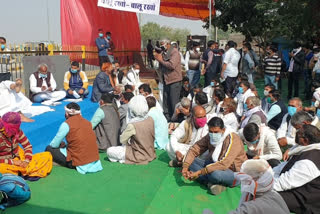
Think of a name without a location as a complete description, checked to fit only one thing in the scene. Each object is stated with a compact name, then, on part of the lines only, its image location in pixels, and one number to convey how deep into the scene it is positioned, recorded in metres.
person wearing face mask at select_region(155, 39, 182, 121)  6.71
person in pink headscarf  3.97
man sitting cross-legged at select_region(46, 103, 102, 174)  4.41
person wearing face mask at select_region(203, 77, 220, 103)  7.65
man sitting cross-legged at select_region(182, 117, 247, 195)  3.70
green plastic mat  3.51
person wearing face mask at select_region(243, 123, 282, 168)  4.10
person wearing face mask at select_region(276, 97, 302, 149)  4.84
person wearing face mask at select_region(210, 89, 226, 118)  6.10
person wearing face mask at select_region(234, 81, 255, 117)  6.31
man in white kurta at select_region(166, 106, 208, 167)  4.44
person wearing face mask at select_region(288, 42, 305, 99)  9.11
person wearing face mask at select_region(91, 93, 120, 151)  5.48
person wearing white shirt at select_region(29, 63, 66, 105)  7.12
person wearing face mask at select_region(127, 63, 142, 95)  9.27
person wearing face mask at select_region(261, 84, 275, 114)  5.77
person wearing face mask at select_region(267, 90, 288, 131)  5.48
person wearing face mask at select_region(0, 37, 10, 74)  7.12
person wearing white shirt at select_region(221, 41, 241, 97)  8.16
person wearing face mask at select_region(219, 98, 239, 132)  5.47
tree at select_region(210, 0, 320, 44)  9.17
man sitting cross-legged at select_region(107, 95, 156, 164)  4.84
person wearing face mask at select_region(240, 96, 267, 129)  5.03
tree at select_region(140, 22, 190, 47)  67.74
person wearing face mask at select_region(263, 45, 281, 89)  8.29
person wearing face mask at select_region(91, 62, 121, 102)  7.71
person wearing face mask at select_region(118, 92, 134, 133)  5.99
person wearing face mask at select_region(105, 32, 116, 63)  11.68
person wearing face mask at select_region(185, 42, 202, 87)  8.80
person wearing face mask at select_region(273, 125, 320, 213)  3.00
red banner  12.93
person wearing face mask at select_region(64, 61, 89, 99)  7.76
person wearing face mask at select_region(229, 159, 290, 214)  2.11
